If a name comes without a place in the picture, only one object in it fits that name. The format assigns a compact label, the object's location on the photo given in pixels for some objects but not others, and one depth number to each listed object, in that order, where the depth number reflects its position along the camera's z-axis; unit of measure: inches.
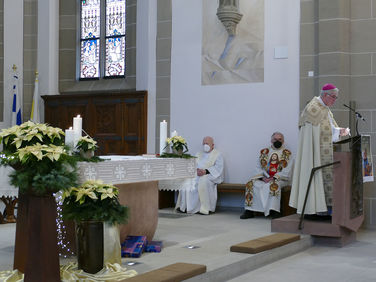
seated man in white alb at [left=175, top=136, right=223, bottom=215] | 388.2
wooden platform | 287.6
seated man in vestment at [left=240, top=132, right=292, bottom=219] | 362.9
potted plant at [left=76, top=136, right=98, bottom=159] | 215.3
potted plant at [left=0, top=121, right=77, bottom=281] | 169.9
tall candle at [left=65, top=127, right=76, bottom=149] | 217.9
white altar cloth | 214.2
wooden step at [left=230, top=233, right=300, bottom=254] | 246.5
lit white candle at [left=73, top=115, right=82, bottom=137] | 218.2
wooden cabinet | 442.0
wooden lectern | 284.4
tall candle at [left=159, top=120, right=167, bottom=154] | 259.8
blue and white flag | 492.7
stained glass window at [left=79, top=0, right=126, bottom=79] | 494.0
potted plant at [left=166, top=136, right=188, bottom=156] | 267.3
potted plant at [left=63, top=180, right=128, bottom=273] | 194.1
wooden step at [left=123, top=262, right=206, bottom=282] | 187.9
